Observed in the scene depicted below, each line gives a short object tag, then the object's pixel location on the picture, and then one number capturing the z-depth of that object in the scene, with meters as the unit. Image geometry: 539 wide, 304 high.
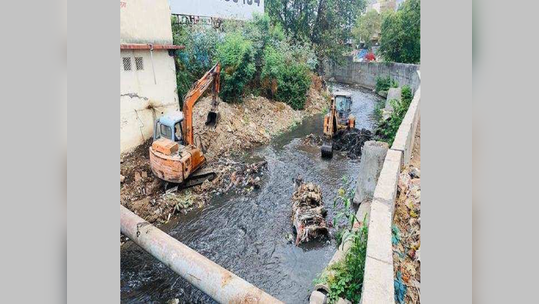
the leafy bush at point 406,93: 11.99
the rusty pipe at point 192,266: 3.29
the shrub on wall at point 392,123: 8.80
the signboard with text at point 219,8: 9.02
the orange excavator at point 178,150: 6.15
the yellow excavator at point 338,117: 9.95
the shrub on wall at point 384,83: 16.27
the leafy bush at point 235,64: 10.58
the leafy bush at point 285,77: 12.14
